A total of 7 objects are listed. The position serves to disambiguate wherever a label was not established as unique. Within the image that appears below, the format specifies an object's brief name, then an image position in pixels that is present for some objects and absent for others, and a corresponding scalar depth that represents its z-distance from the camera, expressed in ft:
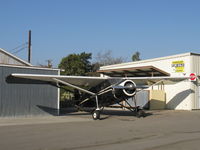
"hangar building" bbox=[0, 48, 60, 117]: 51.21
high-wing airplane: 52.37
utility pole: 130.00
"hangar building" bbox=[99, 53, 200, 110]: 74.08
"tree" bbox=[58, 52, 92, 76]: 155.39
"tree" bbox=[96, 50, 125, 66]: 248.18
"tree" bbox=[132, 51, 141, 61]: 266.20
